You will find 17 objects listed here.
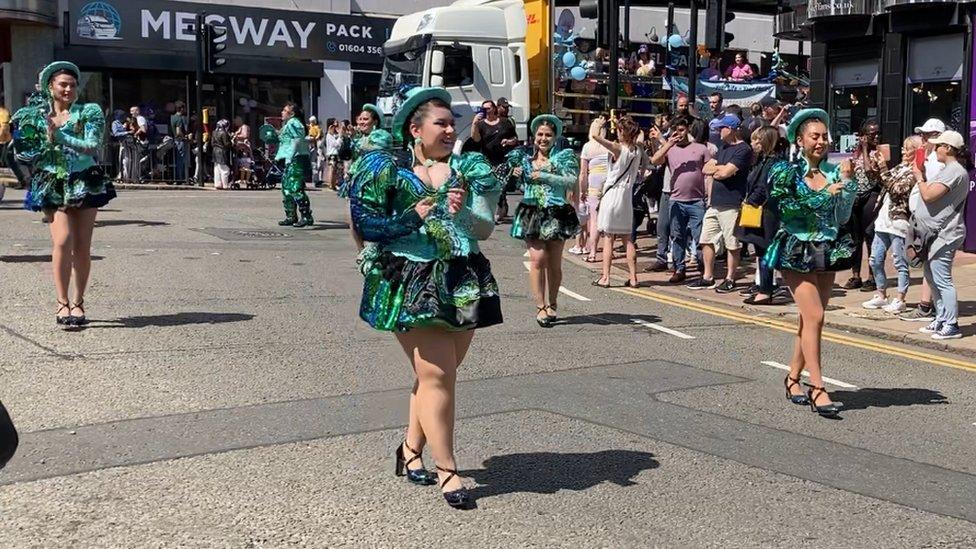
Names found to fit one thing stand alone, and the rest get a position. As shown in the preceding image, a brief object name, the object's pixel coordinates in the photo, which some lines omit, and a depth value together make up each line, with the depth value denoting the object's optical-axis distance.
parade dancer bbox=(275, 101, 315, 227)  16.30
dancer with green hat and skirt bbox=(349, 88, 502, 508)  4.79
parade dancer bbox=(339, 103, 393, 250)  12.43
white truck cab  21.97
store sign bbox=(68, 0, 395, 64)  29.80
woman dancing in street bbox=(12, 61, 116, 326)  8.38
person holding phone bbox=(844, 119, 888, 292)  11.73
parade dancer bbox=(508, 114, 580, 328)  9.42
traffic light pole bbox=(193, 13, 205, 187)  25.44
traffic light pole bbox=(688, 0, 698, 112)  15.45
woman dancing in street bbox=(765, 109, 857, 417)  6.81
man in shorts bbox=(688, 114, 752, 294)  11.49
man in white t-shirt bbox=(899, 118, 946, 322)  9.56
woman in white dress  11.98
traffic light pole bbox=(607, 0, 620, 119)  15.13
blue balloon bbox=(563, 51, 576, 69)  22.25
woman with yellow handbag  9.02
